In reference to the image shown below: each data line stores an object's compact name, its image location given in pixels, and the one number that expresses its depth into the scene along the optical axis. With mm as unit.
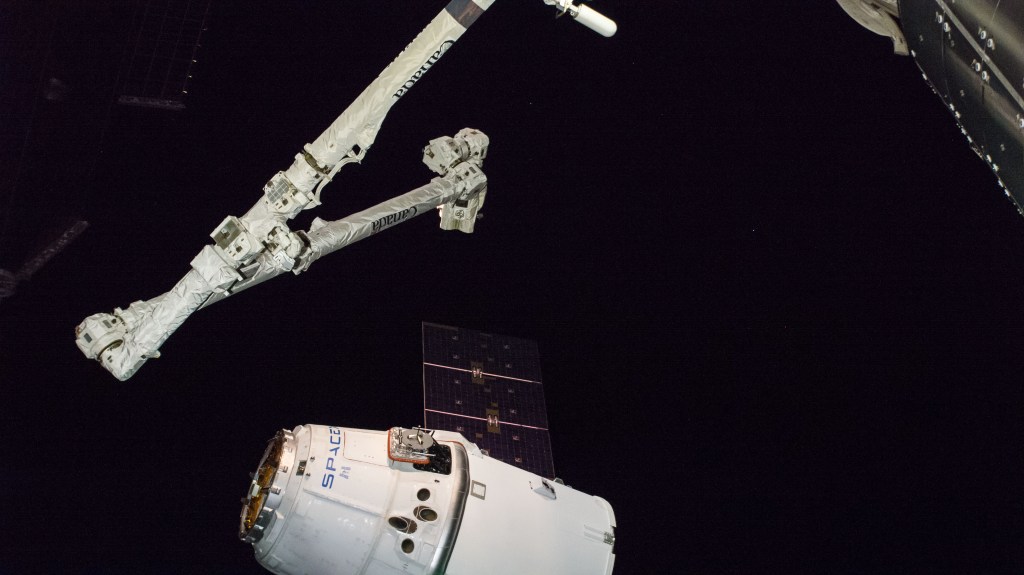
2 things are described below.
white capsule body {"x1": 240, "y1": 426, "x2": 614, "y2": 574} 8086
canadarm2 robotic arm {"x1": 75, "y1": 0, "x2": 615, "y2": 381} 8609
